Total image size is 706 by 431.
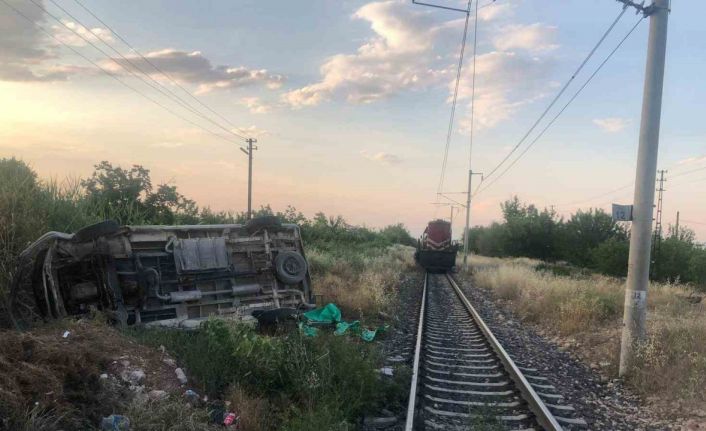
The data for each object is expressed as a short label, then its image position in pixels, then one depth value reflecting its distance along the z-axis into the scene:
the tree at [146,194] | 18.27
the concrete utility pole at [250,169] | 43.73
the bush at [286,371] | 5.59
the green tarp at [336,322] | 9.41
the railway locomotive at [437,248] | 34.50
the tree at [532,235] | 72.00
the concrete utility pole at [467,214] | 41.22
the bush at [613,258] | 46.56
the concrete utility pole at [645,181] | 7.96
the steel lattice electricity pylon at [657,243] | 40.45
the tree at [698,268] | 40.91
